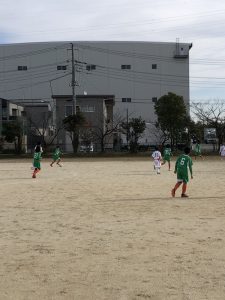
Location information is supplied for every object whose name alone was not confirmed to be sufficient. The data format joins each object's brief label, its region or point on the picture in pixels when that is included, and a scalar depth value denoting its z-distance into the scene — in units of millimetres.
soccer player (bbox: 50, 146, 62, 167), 30562
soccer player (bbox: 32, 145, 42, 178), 21797
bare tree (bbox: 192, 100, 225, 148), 50075
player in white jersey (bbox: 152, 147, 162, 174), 23789
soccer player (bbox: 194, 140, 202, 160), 38344
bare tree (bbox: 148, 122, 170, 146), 52291
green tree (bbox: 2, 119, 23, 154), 49281
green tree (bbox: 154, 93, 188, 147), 51125
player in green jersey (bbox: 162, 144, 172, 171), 27062
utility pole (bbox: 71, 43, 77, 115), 46062
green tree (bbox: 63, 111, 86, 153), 47406
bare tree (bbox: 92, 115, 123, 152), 52941
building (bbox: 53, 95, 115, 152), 57219
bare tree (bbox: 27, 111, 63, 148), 57119
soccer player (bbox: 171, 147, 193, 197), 13758
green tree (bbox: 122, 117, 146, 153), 50969
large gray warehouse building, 75375
